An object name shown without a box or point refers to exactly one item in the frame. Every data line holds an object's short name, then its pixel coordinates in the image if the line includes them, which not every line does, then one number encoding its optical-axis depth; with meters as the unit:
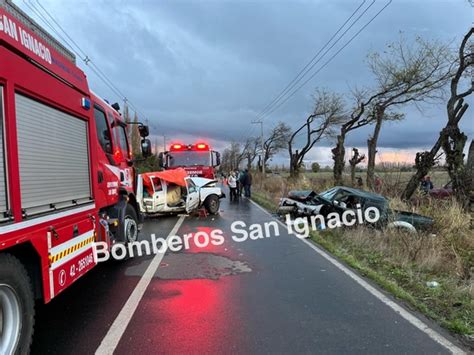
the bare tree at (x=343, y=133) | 21.81
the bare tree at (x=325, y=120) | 33.12
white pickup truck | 13.70
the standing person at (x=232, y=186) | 24.12
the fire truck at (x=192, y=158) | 20.62
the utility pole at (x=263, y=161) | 49.66
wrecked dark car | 9.62
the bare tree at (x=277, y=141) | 56.49
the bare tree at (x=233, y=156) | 89.84
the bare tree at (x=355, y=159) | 24.73
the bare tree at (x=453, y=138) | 14.26
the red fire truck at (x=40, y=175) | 3.12
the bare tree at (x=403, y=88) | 19.03
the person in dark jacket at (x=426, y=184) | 17.29
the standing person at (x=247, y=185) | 25.11
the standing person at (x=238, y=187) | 24.85
